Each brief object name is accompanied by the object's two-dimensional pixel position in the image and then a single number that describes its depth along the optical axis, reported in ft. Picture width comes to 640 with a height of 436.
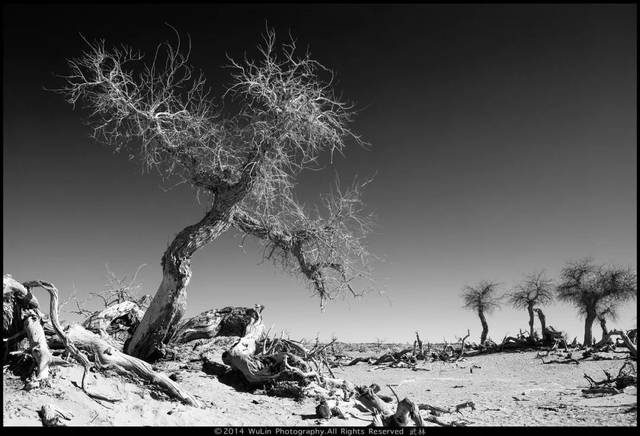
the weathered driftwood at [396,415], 22.63
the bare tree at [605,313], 105.81
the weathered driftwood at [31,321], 23.17
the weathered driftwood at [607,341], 40.03
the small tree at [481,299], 118.21
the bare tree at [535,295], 107.55
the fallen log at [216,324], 41.24
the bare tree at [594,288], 104.17
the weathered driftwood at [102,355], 24.86
